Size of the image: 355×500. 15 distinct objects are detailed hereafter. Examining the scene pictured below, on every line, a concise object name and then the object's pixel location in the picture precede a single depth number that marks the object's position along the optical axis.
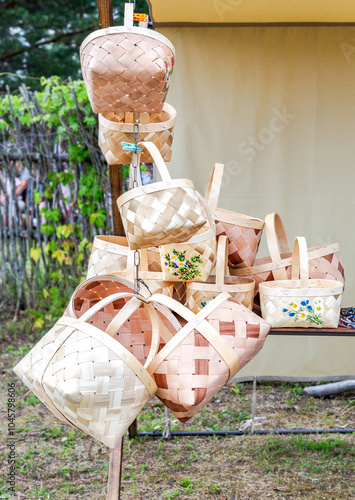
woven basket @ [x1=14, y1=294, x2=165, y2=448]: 1.24
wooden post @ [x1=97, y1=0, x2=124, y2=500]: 1.48
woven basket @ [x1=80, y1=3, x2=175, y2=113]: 1.49
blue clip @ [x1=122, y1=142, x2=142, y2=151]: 1.54
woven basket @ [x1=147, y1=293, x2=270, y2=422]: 1.35
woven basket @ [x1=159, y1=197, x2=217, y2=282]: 1.78
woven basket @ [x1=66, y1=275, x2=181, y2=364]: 1.56
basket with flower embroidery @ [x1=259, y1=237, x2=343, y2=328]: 1.85
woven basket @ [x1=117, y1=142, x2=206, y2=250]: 1.34
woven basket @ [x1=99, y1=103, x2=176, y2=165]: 1.75
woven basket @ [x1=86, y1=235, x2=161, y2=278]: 1.95
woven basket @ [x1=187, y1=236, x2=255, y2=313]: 1.83
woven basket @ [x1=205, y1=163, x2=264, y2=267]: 1.98
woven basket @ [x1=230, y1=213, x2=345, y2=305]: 1.99
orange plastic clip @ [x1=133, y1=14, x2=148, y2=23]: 1.57
